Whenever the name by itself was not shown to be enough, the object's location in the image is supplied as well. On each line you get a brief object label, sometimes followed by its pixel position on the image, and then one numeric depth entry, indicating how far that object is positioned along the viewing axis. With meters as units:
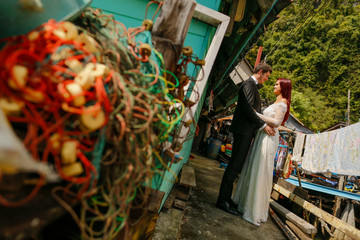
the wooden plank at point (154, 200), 1.19
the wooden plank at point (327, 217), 3.17
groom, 2.84
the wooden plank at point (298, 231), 2.96
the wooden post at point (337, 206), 7.36
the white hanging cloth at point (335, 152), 5.14
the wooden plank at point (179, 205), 2.55
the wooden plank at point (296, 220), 2.99
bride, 2.84
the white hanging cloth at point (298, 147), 7.11
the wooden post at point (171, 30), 1.31
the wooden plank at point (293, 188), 4.65
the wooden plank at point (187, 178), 2.69
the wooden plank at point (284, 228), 2.70
